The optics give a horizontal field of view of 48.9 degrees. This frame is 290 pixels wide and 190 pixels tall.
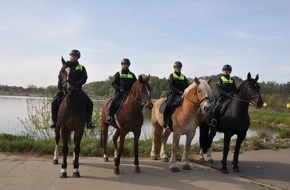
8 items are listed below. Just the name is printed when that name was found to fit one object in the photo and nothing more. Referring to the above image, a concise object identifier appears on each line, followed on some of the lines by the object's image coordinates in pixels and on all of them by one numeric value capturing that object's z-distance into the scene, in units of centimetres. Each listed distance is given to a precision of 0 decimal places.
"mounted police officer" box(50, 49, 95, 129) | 766
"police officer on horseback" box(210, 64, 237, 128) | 949
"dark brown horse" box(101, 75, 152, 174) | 776
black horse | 838
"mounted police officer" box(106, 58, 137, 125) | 865
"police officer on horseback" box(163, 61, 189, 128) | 911
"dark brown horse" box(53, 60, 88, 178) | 723
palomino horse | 815
